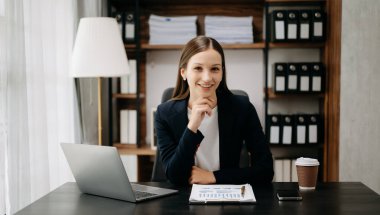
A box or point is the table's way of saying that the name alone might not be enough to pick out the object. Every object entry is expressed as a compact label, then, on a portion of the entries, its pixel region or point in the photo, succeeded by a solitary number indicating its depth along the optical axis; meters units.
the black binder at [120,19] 3.48
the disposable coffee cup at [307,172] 1.61
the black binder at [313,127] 3.43
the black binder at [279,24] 3.37
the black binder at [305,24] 3.37
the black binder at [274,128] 3.44
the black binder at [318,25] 3.37
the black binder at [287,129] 3.43
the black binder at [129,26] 3.47
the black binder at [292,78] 3.38
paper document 1.44
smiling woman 1.75
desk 1.35
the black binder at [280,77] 3.40
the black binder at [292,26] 3.37
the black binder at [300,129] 3.43
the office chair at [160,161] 2.16
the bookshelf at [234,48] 3.33
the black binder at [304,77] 3.39
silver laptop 1.42
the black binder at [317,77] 3.39
